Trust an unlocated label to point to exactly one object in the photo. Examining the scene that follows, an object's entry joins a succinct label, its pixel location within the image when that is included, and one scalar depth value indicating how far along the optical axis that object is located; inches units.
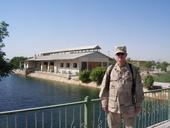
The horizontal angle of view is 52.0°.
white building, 1059.4
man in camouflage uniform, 95.1
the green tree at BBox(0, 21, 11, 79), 302.3
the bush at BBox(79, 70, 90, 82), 902.8
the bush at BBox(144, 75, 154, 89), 660.4
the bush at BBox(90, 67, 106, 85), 824.8
